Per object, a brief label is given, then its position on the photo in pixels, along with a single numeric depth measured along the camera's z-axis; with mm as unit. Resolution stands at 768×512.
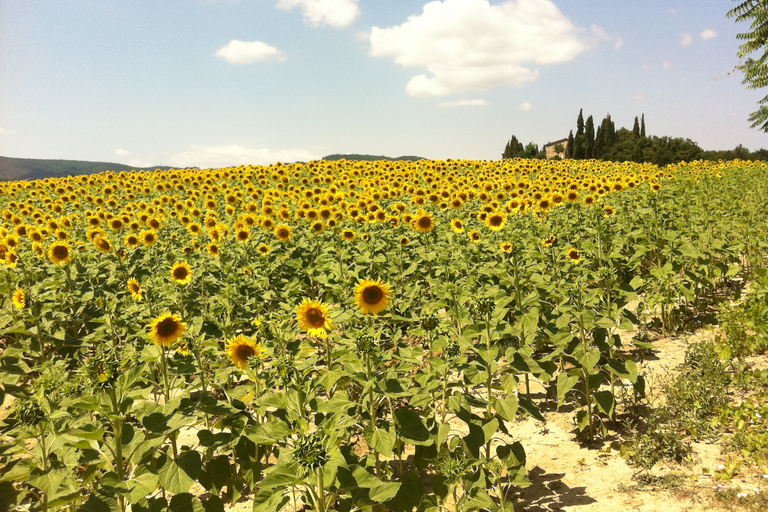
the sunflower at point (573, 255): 5950
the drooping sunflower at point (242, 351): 3604
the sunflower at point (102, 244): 7770
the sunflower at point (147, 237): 7957
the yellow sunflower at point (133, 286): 5684
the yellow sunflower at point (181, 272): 5680
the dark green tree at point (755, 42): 23469
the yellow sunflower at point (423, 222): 8023
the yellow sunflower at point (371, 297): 3939
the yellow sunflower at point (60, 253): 6730
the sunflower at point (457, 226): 8241
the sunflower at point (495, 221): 7611
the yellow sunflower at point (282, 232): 8740
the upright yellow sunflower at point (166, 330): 3590
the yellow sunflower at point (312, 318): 3611
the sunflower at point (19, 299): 5215
